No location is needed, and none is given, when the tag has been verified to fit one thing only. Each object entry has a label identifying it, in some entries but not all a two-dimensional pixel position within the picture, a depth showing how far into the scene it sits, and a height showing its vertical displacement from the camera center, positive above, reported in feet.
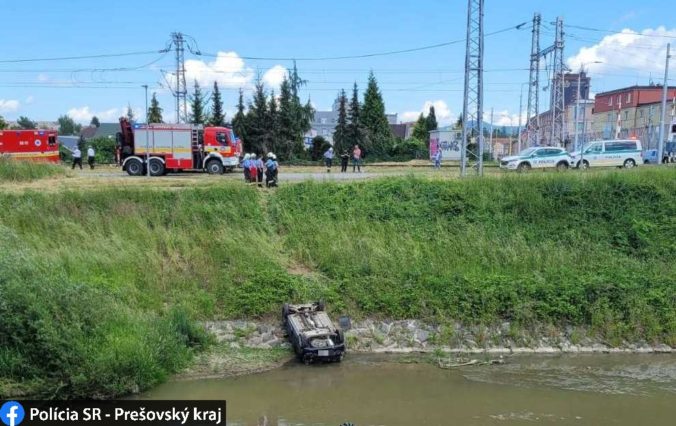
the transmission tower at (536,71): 146.82 +24.24
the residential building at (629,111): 216.95 +22.92
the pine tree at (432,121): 277.31 +21.44
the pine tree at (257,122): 185.06 +13.40
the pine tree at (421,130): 253.30 +15.46
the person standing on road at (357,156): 110.80 +1.55
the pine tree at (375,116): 202.59 +17.06
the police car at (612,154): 107.14 +1.97
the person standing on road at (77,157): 116.06 +1.18
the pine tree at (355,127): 196.13 +12.66
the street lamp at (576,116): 139.39 +12.36
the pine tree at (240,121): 188.03 +14.15
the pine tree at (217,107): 202.80 +19.92
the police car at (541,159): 103.60 +1.03
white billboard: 173.17 +6.51
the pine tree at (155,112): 206.28 +18.92
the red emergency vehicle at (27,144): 117.39 +3.84
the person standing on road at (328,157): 118.11 +1.41
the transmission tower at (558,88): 139.95 +18.98
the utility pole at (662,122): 121.19 +9.25
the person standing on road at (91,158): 120.78 +1.03
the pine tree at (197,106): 200.74 +20.08
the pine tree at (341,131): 196.85 +11.35
